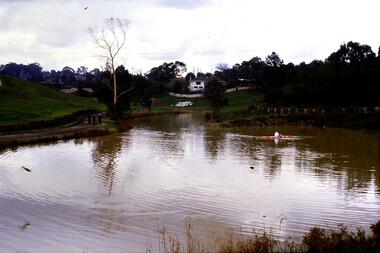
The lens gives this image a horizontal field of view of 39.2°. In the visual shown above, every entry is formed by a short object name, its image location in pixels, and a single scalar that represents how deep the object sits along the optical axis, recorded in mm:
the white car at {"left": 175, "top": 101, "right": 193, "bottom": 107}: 113938
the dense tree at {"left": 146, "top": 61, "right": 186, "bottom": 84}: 171250
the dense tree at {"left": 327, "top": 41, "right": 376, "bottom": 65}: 94231
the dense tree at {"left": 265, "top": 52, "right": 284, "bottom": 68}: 120800
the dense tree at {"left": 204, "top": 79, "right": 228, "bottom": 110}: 82188
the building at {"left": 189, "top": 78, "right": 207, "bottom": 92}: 166375
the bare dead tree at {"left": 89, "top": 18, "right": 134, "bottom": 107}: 66250
